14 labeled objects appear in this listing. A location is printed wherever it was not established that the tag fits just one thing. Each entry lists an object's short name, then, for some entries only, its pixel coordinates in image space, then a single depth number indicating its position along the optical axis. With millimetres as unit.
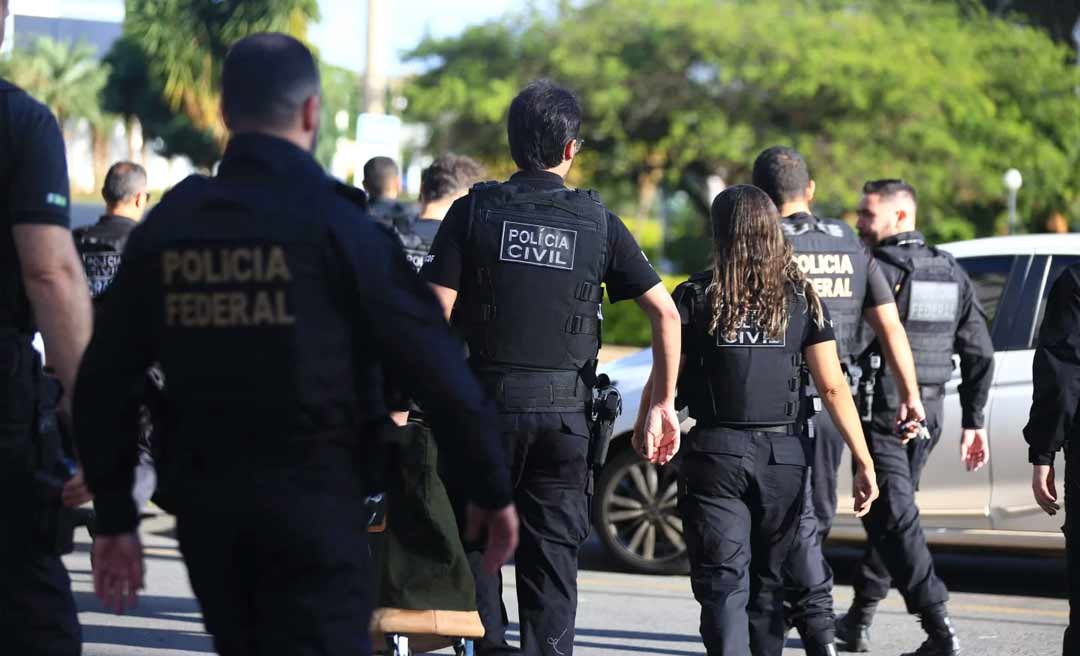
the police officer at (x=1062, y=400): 8172
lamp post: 48862
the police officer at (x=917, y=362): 12023
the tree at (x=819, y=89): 52281
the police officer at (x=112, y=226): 14203
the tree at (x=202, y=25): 45719
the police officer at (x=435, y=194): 13516
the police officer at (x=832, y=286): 11203
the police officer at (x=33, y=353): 6199
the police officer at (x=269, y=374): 5430
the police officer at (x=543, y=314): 9062
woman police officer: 9414
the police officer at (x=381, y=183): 16406
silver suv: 14102
